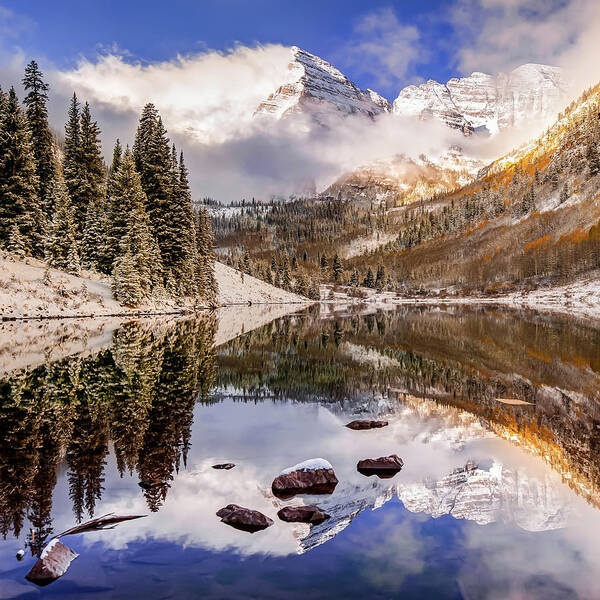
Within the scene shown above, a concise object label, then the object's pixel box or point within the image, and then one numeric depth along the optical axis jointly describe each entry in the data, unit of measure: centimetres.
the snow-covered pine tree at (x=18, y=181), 4972
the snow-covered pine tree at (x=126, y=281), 5316
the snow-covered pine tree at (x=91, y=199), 5856
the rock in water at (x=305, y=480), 855
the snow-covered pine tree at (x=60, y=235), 5262
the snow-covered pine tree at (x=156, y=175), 6494
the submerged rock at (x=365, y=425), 1340
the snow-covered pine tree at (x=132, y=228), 5572
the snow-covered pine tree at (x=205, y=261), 8294
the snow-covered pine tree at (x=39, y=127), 6112
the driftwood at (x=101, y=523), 674
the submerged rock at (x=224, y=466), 955
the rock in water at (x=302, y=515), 734
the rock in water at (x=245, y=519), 712
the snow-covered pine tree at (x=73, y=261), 5347
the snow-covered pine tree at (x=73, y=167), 6322
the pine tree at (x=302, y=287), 16925
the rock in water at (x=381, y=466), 953
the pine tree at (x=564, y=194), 16988
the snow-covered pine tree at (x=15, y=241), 4966
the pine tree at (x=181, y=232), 6675
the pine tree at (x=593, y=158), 16229
